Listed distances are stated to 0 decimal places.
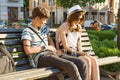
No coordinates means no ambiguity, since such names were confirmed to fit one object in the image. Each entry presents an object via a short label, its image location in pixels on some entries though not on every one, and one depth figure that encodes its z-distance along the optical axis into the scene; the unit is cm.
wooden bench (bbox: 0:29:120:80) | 266
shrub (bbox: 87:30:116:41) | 826
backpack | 269
